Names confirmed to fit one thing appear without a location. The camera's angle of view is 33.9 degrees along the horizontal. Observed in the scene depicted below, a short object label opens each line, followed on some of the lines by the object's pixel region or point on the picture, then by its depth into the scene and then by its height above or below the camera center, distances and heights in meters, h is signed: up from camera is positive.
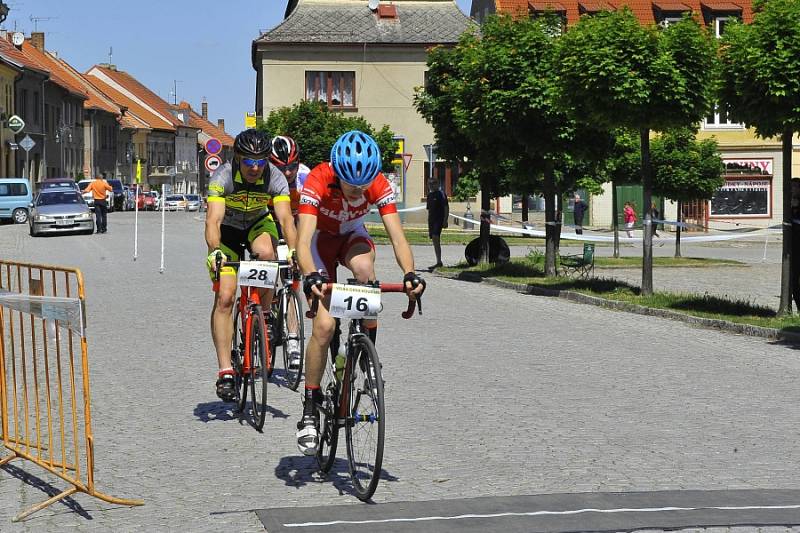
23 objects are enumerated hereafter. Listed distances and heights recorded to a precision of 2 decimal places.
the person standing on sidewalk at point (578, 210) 55.78 -0.94
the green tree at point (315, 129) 50.31 +2.25
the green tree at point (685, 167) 35.53 +0.57
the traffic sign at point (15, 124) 58.84 +2.84
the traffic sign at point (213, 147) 33.06 +1.04
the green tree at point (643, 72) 19.28 +1.71
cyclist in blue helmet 7.01 -0.24
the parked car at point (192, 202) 96.50 -1.12
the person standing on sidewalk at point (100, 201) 41.78 -0.46
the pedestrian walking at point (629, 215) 54.16 -1.12
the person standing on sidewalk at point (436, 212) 29.23 -0.56
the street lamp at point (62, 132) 87.10 +3.74
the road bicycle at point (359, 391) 6.59 -1.05
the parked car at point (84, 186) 62.21 +0.06
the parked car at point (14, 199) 55.06 -0.50
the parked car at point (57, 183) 52.75 +0.17
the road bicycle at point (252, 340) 8.68 -1.04
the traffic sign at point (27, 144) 57.08 +1.88
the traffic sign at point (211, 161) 32.56 +0.66
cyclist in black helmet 9.23 -0.21
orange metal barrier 6.67 -1.48
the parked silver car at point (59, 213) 41.94 -0.84
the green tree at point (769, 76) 15.52 +1.35
